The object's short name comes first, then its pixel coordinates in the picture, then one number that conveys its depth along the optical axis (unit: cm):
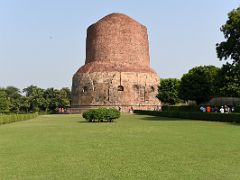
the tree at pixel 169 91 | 4803
